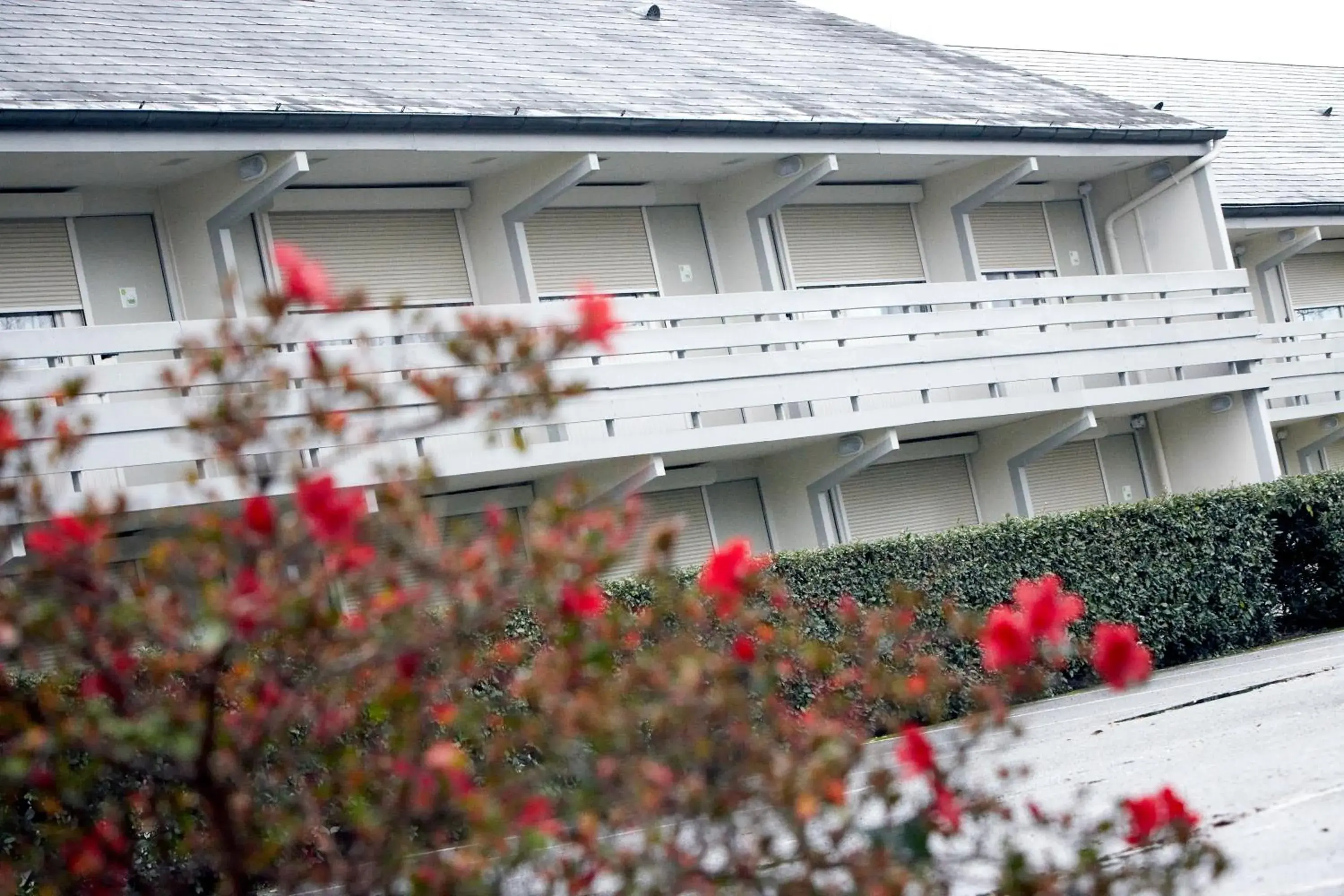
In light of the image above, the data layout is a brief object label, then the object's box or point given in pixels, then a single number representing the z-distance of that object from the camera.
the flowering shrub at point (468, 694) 7.62
